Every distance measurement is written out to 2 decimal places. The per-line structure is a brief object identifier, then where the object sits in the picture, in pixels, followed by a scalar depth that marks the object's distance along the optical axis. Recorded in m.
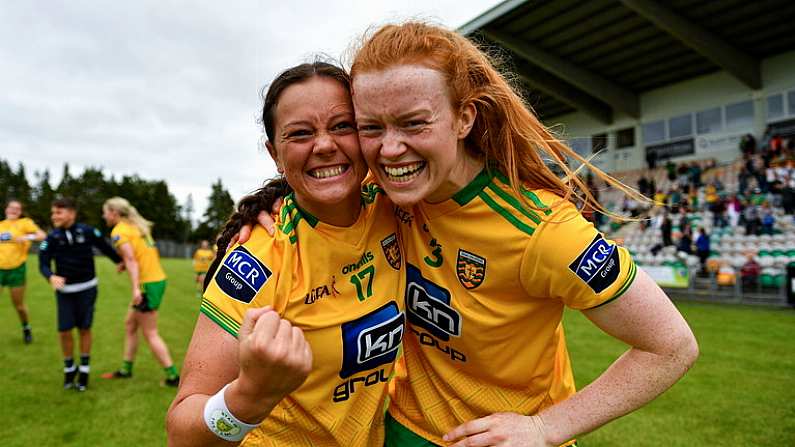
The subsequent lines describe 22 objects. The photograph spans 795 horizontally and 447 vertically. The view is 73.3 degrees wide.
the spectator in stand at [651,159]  25.14
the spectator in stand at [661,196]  20.85
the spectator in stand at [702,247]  15.38
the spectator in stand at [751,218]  16.15
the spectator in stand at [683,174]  22.23
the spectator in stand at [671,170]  22.97
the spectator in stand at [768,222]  15.72
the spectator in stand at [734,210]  17.39
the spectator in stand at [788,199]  15.92
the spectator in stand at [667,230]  17.58
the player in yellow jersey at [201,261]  19.16
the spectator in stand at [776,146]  19.25
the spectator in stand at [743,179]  18.59
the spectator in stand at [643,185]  22.73
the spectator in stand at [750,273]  13.12
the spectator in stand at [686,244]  16.36
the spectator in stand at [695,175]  21.54
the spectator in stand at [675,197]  20.26
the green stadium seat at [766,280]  12.81
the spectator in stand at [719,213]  17.78
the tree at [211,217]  77.50
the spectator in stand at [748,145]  20.77
